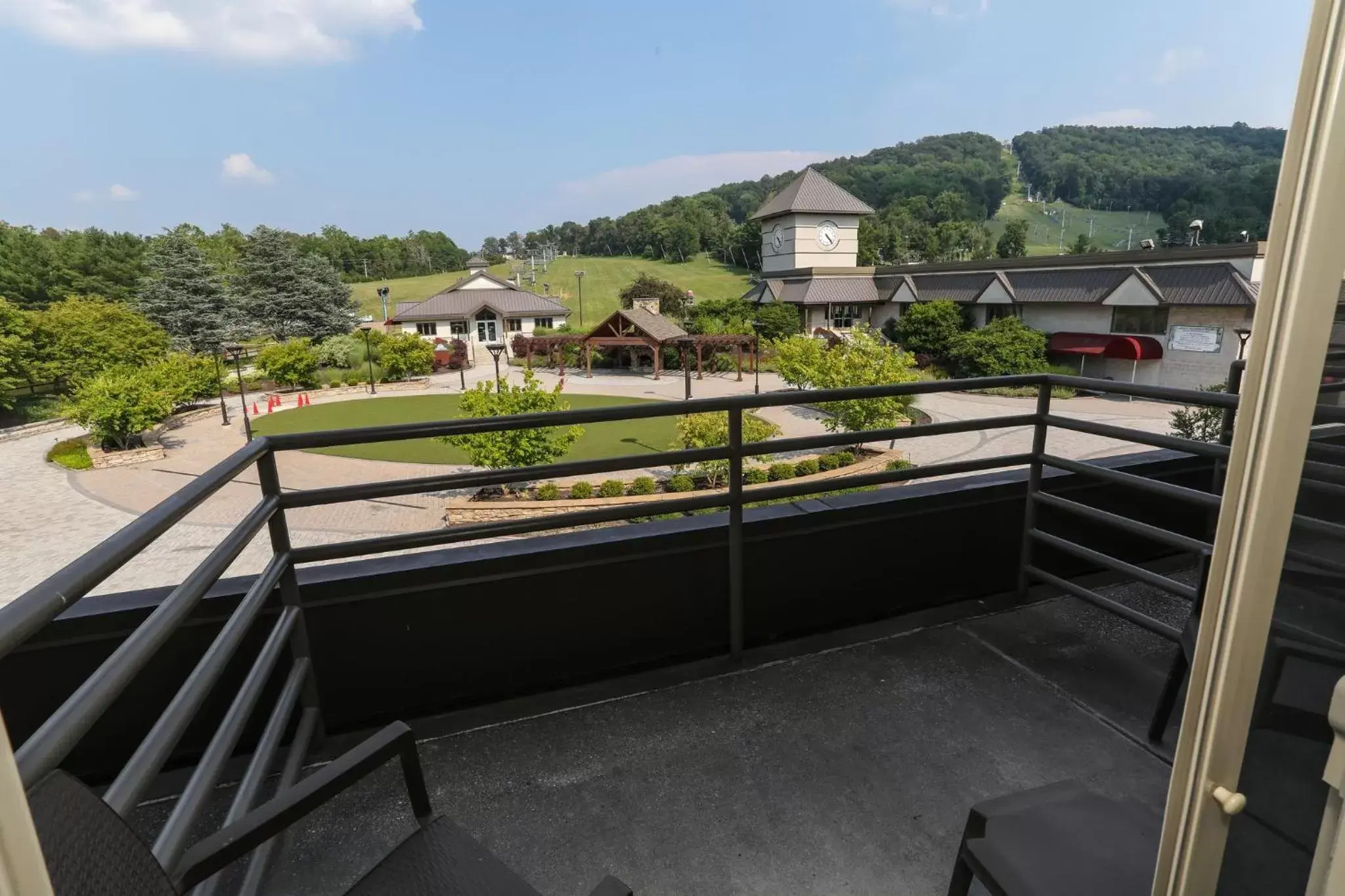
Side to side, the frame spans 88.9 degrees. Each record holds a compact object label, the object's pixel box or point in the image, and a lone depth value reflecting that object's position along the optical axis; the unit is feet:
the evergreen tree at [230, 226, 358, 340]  149.79
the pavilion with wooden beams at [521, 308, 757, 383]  107.45
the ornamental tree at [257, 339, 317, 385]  107.04
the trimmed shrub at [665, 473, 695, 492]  43.06
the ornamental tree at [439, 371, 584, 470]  44.60
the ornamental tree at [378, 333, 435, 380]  114.01
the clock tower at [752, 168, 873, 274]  148.66
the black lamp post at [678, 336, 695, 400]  76.93
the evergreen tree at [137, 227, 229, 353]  133.59
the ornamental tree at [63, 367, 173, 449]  66.90
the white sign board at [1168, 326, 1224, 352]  78.69
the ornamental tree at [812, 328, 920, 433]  55.16
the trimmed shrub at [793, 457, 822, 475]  47.29
